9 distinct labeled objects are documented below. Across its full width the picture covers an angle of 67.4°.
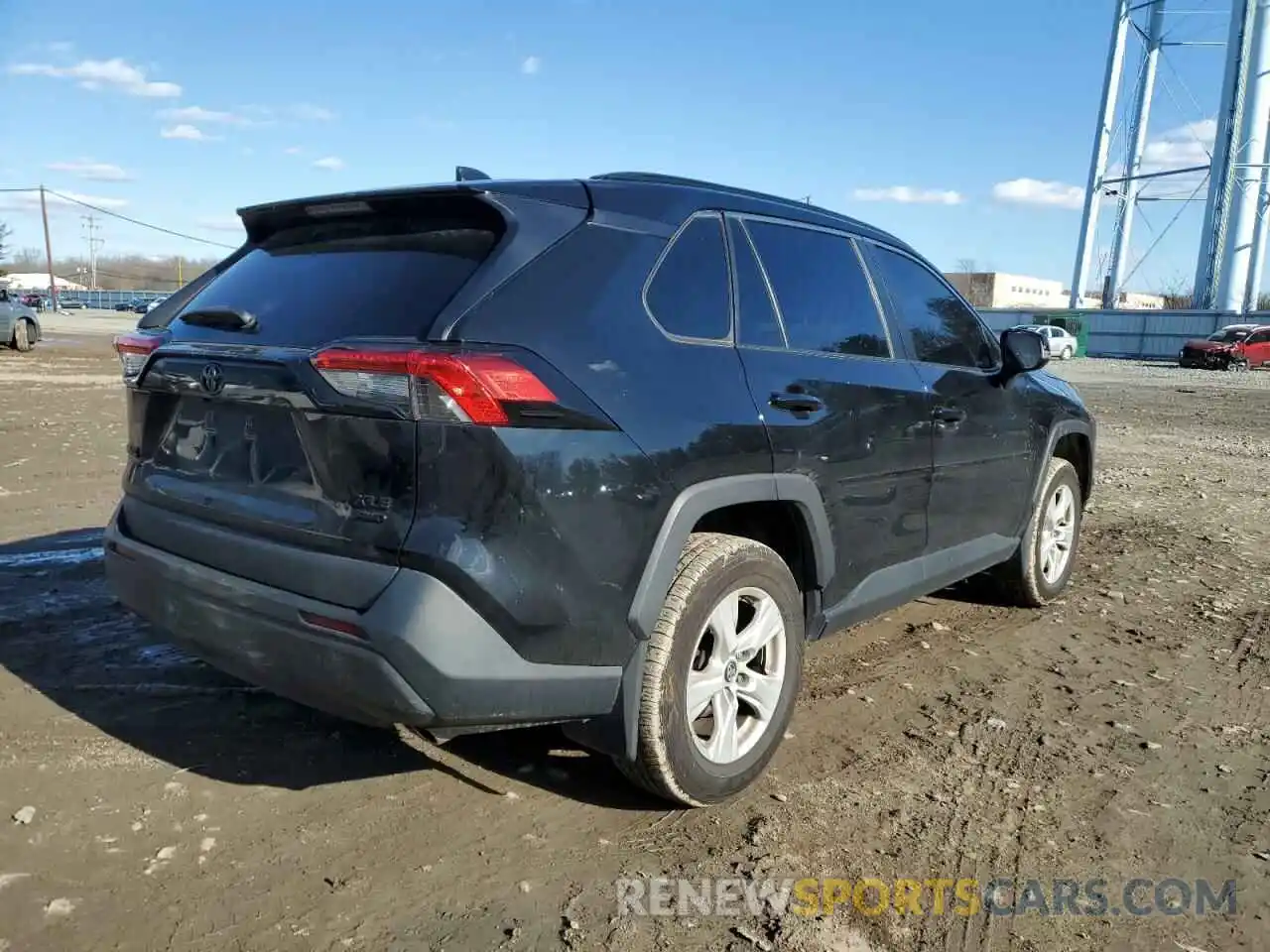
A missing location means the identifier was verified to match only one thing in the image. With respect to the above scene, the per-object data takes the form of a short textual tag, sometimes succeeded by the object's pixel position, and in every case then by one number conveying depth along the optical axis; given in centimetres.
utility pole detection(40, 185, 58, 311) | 7628
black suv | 231
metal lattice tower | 4553
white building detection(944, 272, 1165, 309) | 9200
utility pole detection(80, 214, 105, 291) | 12273
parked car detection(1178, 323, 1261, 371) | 3538
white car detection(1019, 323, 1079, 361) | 4156
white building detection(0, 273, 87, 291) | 11574
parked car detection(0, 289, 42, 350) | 2281
